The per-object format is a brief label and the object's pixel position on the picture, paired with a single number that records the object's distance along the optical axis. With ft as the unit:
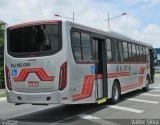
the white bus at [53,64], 19.42
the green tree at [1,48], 56.54
